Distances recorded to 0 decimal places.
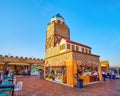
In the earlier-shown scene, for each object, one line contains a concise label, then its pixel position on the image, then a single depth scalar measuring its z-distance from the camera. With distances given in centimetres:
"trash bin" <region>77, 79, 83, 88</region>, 808
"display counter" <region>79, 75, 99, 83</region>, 1000
